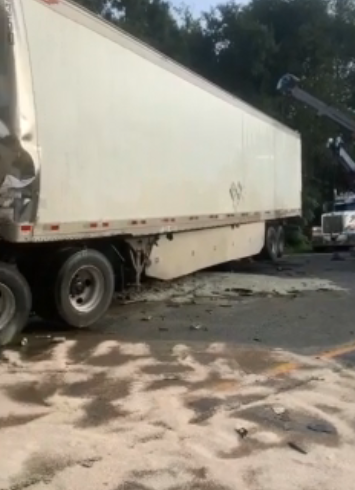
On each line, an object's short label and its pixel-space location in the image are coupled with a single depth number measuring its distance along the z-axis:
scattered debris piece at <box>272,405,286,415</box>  5.73
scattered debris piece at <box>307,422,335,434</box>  5.33
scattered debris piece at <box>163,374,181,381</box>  6.66
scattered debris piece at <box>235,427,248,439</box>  5.17
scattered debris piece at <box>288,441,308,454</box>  4.91
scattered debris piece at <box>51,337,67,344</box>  8.48
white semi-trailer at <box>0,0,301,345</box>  8.04
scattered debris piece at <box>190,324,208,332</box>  9.34
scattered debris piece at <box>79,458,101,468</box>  4.54
